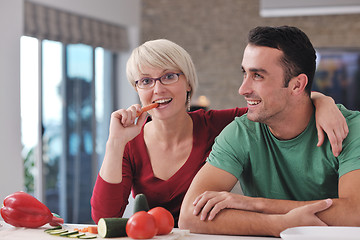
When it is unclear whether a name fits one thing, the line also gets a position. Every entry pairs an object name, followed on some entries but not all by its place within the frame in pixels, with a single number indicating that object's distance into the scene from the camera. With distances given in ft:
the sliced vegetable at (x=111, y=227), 6.29
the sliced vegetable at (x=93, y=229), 6.44
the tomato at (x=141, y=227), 6.23
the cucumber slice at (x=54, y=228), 6.56
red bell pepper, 6.58
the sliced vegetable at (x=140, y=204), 6.64
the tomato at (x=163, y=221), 6.35
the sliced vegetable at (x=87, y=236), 6.30
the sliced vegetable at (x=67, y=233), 6.38
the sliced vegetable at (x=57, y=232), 6.43
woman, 7.57
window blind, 15.40
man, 7.26
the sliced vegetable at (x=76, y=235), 6.32
